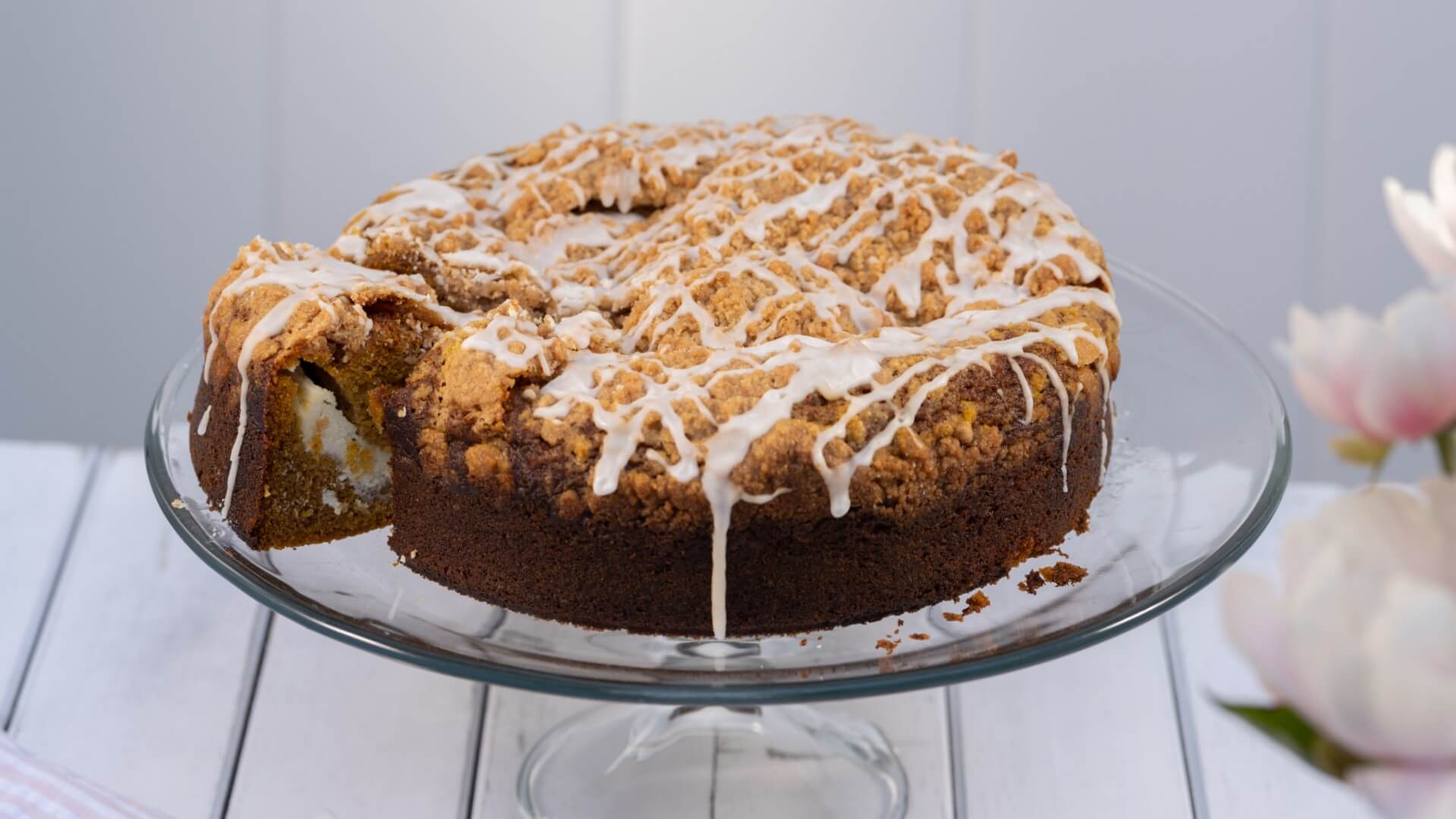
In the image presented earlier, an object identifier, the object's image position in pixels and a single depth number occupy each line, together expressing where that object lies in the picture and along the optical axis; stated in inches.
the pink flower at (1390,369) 21.2
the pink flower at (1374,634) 20.3
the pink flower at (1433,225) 23.9
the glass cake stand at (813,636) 35.5
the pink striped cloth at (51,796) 37.8
